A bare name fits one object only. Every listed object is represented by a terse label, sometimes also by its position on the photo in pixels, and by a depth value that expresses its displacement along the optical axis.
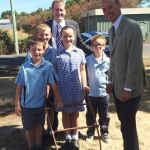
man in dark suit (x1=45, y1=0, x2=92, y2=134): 2.51
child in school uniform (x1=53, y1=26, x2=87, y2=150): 2.47
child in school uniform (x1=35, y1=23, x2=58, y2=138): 2.45
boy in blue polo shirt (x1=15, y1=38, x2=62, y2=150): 2.31
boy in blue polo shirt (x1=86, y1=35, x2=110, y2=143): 2.68
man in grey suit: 1.93
